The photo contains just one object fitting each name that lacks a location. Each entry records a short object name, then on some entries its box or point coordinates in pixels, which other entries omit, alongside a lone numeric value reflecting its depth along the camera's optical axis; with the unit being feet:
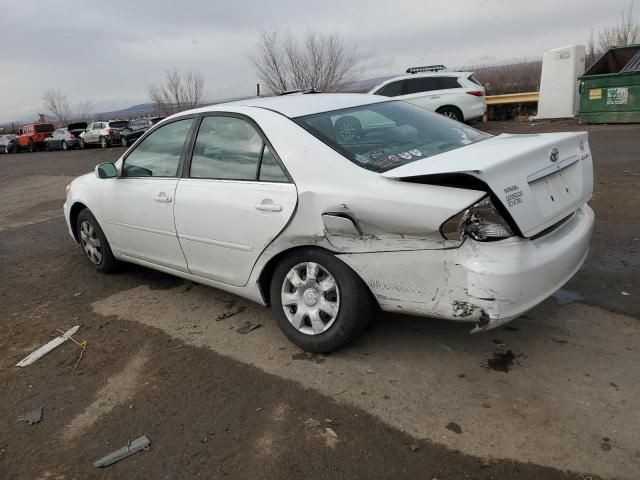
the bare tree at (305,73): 93.09
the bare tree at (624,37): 67.54
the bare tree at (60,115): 255.91
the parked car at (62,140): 101.91
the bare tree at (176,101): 151.94
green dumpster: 41.98
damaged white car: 8.82
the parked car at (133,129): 87.75
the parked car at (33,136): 114.83
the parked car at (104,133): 91.86
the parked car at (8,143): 120.06
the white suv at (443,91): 48.75
